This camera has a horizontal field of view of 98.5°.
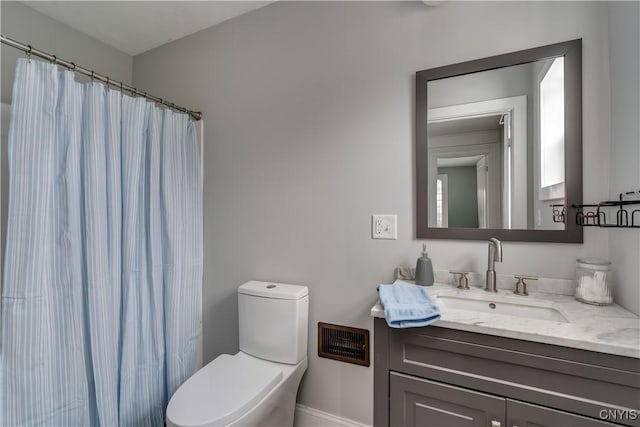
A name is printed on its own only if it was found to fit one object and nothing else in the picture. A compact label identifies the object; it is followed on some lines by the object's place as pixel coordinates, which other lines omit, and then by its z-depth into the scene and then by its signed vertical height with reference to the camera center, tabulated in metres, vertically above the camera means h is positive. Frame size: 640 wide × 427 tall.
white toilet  1.12 -0.77
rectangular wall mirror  1.14 +0.32
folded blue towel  0.90 -0.31
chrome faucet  1.16 -0.18
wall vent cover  1.48 -0.70
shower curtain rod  1.07 +0.69
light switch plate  1.42 -0.05
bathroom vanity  0.74 -0.46
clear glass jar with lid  1.02 -0.25
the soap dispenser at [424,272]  1.26 -0.25
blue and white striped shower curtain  1.08 -0.19
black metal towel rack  0.94 +0.01
